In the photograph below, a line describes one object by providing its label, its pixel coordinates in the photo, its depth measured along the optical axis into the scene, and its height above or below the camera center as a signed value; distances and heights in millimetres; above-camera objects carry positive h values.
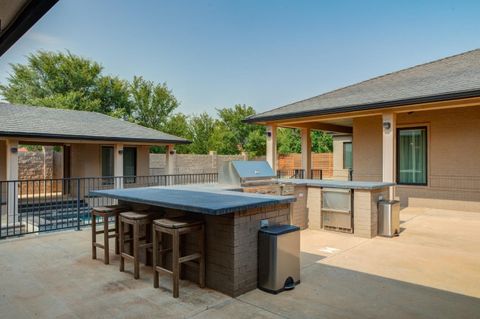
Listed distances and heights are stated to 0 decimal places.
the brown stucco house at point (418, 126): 8547 +1118
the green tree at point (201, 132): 30844 +2950
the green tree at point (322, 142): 26703 +1614
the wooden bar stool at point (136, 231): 4094 -963
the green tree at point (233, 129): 30000 +3123
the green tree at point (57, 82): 26250 +6708
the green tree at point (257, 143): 27625 +1584
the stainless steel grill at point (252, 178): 6148 -326
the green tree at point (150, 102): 30859 +5807
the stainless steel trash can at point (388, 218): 6240 -1116
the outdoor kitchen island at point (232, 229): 3543 -784
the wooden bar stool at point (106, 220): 4676 -900
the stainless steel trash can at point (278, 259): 3641 -1134
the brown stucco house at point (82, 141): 9998 +727
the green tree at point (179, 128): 30472 +3197
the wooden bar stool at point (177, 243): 3537 -953
